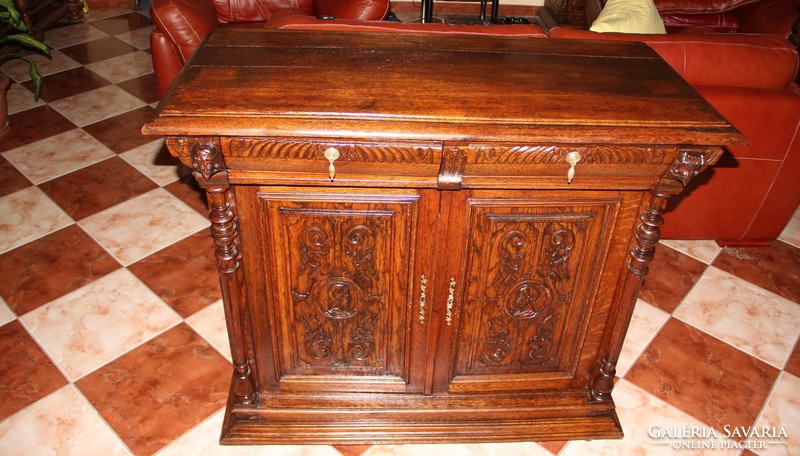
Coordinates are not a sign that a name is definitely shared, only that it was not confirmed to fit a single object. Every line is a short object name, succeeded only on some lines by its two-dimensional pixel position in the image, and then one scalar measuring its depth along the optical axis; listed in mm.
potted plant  3111
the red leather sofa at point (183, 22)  2678
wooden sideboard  1314
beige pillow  2344
